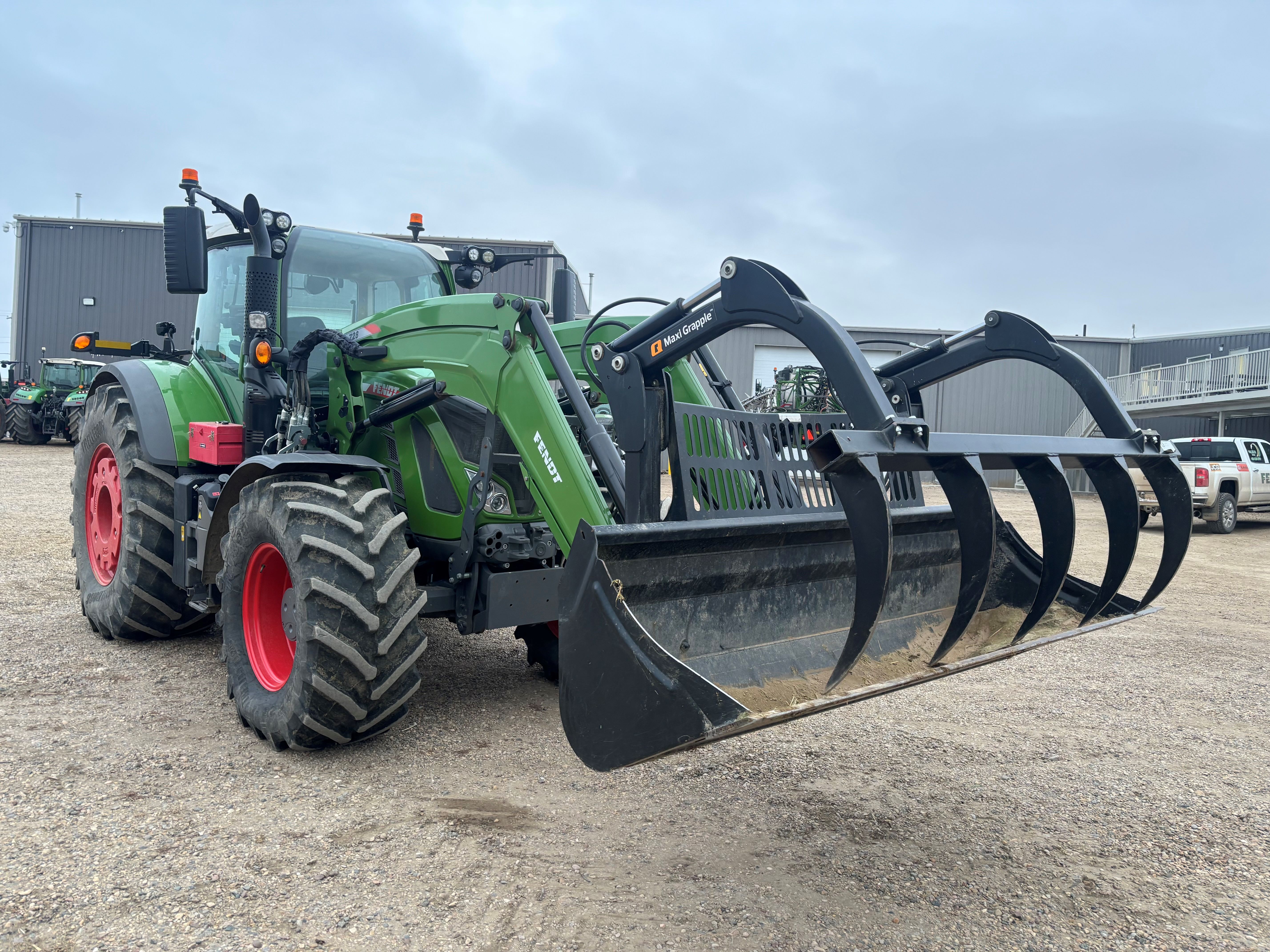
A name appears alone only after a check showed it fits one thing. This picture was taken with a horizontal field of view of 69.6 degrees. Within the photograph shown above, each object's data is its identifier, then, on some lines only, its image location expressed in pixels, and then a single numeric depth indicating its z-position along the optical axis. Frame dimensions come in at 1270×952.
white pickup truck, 15.91
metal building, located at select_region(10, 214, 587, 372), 23.50
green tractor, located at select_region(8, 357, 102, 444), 22.66
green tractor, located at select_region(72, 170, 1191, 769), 2.64
